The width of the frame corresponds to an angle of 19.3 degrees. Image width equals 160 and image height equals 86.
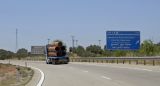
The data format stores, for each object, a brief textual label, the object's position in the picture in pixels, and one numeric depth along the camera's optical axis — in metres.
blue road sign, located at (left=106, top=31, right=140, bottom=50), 62.28
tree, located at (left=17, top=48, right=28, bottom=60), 162.18
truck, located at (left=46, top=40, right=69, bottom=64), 75.56
